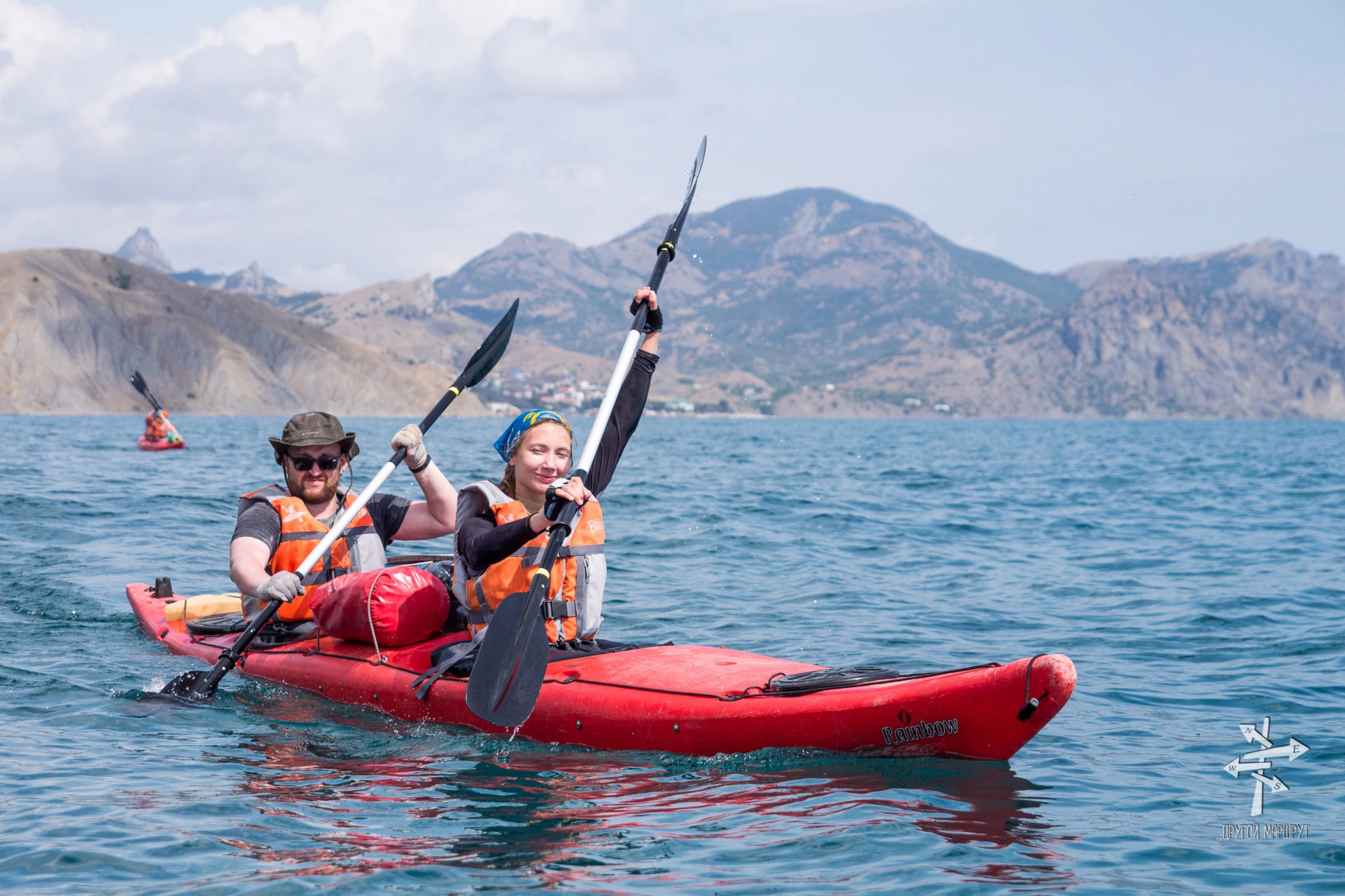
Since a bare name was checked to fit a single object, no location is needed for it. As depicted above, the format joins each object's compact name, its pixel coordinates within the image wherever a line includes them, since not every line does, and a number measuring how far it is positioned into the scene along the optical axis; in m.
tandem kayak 4.84
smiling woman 5.55
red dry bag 6.50
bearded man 6.60
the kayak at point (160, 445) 37.75
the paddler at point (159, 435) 37.75
